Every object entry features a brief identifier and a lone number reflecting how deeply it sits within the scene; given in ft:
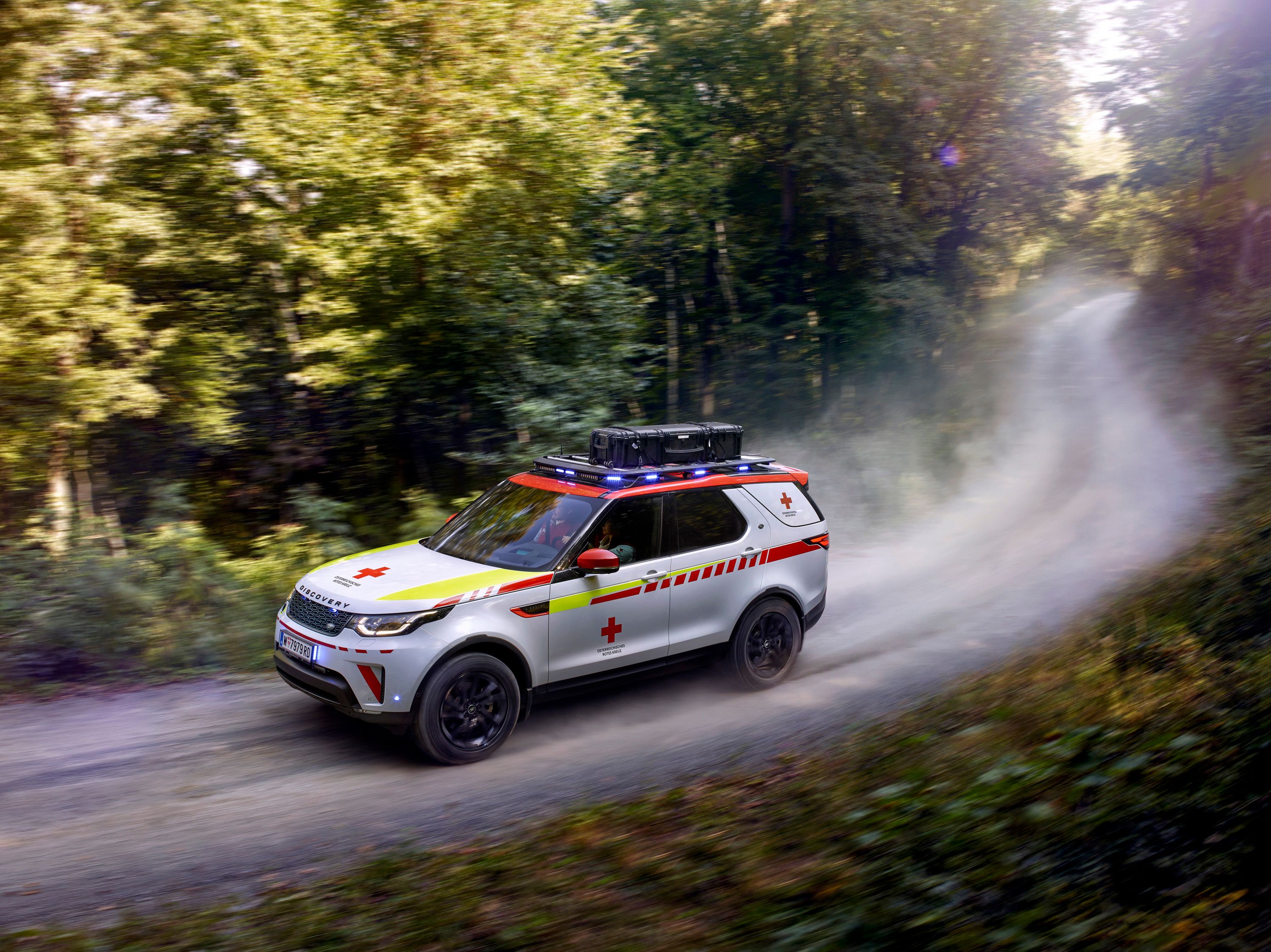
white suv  19.75
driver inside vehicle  22.41
